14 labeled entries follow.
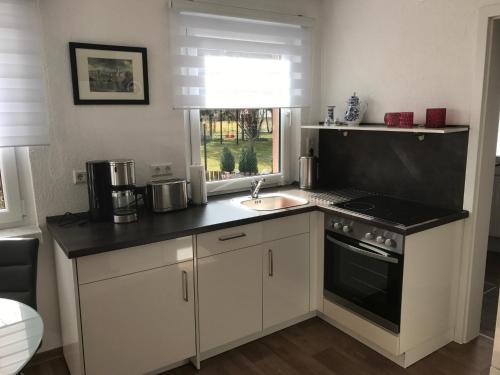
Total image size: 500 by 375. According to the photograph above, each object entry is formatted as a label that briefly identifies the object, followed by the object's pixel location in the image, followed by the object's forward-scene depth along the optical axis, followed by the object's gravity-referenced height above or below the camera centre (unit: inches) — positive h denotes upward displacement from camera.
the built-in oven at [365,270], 90.7 -36.1
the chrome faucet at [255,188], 114.1 -19.3
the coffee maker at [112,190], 89.0 -15.5
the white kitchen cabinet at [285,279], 102.4 -41.2
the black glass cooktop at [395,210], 91.8 -22.5
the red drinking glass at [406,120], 100.5 -0.9
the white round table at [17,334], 50.6 -29.1
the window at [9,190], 91.5 -15.4
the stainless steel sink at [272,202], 113.4 -23.8
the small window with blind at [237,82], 105.4 +9.9
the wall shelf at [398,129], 90.7 -2.9
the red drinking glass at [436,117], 94.9 -0.3
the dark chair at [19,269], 74.7 -27.0
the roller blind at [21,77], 83.5 +8.9
